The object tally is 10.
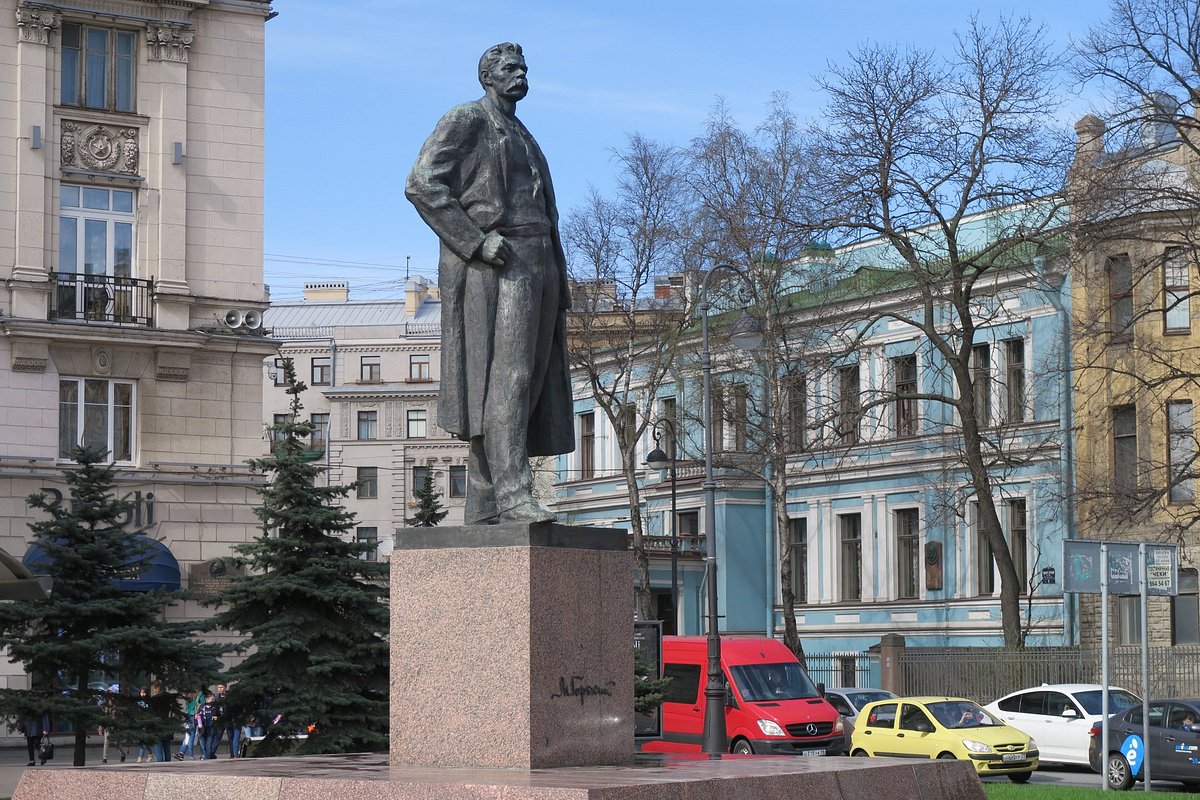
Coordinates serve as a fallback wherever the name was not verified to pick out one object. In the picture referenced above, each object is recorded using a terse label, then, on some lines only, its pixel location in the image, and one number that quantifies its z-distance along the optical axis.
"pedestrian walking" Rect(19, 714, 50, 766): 26.42
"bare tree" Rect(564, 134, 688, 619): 45.56
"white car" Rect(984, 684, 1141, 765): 30.03
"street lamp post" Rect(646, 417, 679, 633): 42.12
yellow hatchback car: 26.72
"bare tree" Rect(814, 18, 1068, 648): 37.50
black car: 24.88
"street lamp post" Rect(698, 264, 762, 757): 28.30
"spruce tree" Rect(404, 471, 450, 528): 23.66
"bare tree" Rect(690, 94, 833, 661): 41.88
